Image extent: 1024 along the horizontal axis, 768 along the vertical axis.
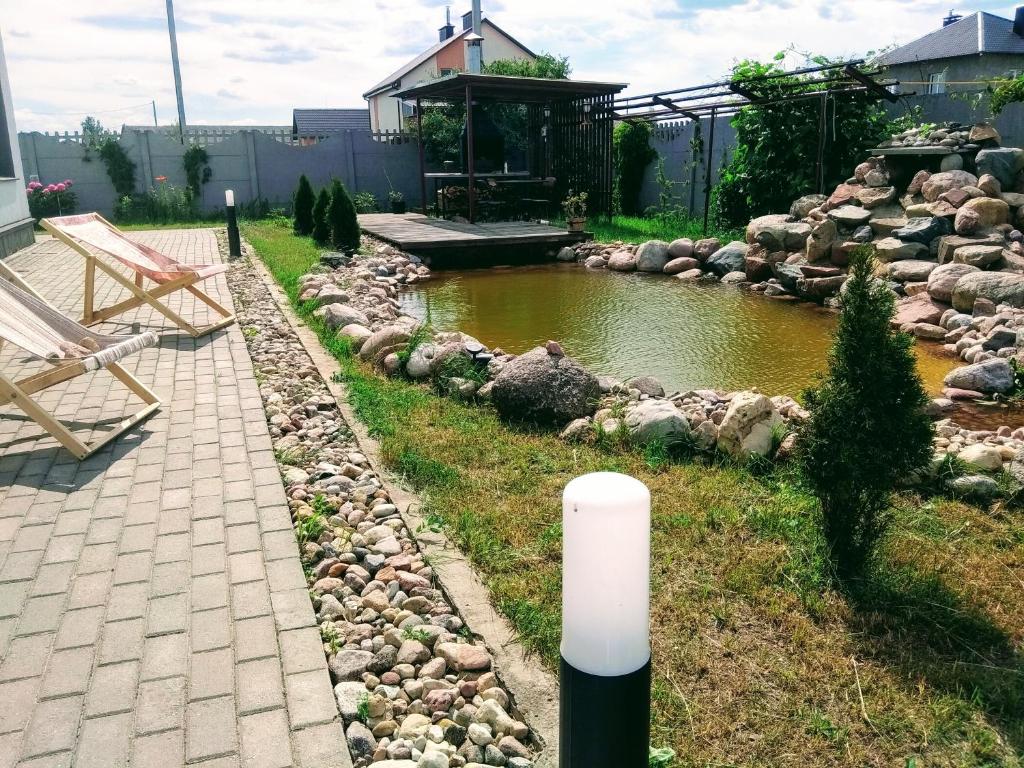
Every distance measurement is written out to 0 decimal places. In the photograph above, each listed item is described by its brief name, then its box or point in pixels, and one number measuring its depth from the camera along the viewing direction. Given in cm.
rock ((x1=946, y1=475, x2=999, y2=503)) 329
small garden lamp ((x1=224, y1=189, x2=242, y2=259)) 1089
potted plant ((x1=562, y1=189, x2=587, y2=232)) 1244
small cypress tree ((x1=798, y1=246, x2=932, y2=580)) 255
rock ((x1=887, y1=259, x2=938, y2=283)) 817
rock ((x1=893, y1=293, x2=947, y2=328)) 723
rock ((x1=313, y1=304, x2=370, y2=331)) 645
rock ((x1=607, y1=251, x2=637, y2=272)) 1108
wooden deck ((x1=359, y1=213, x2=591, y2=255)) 1152
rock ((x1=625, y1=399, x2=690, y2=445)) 391
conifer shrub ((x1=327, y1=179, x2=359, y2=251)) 1123
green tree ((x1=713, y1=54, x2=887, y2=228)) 1099
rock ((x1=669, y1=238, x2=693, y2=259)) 1079
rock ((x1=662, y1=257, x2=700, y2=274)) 1060
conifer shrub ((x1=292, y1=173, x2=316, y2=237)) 1327
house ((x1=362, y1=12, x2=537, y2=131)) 3186
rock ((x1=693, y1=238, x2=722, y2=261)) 1067
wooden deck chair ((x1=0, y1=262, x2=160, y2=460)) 373
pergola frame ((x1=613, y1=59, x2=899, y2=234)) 1016
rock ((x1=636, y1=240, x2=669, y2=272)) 1088
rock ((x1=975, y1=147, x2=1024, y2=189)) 888
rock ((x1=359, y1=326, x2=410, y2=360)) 553
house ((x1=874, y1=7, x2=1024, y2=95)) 2542
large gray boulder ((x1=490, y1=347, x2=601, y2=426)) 428
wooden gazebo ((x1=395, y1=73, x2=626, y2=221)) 1343
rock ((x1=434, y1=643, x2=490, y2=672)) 224
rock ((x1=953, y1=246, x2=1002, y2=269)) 768
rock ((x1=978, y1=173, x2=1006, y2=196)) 871
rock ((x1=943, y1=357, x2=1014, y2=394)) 508
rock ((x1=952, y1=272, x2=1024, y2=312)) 694
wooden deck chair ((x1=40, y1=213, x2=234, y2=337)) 585
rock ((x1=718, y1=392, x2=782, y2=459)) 371
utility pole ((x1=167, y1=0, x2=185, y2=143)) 2183
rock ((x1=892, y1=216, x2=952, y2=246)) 859
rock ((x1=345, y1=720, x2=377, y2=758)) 195
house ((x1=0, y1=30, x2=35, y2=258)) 1130
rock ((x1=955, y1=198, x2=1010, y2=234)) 834
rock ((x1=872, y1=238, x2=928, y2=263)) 862
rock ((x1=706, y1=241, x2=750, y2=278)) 1019
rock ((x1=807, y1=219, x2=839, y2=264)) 921
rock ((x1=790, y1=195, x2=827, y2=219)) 1025
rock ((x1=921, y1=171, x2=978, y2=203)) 893
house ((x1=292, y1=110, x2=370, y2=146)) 3372
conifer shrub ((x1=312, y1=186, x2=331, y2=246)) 1190
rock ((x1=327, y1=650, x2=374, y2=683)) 223
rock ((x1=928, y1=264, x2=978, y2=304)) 750
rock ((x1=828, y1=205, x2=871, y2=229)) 938
